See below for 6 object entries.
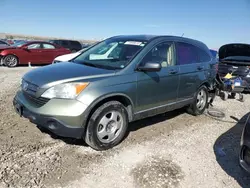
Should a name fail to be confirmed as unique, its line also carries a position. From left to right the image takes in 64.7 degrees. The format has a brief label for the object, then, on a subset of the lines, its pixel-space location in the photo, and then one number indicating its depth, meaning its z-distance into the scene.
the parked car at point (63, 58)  7.25
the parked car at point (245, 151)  2.38
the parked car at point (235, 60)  6.48
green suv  2.75
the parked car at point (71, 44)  15.66
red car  10.68
